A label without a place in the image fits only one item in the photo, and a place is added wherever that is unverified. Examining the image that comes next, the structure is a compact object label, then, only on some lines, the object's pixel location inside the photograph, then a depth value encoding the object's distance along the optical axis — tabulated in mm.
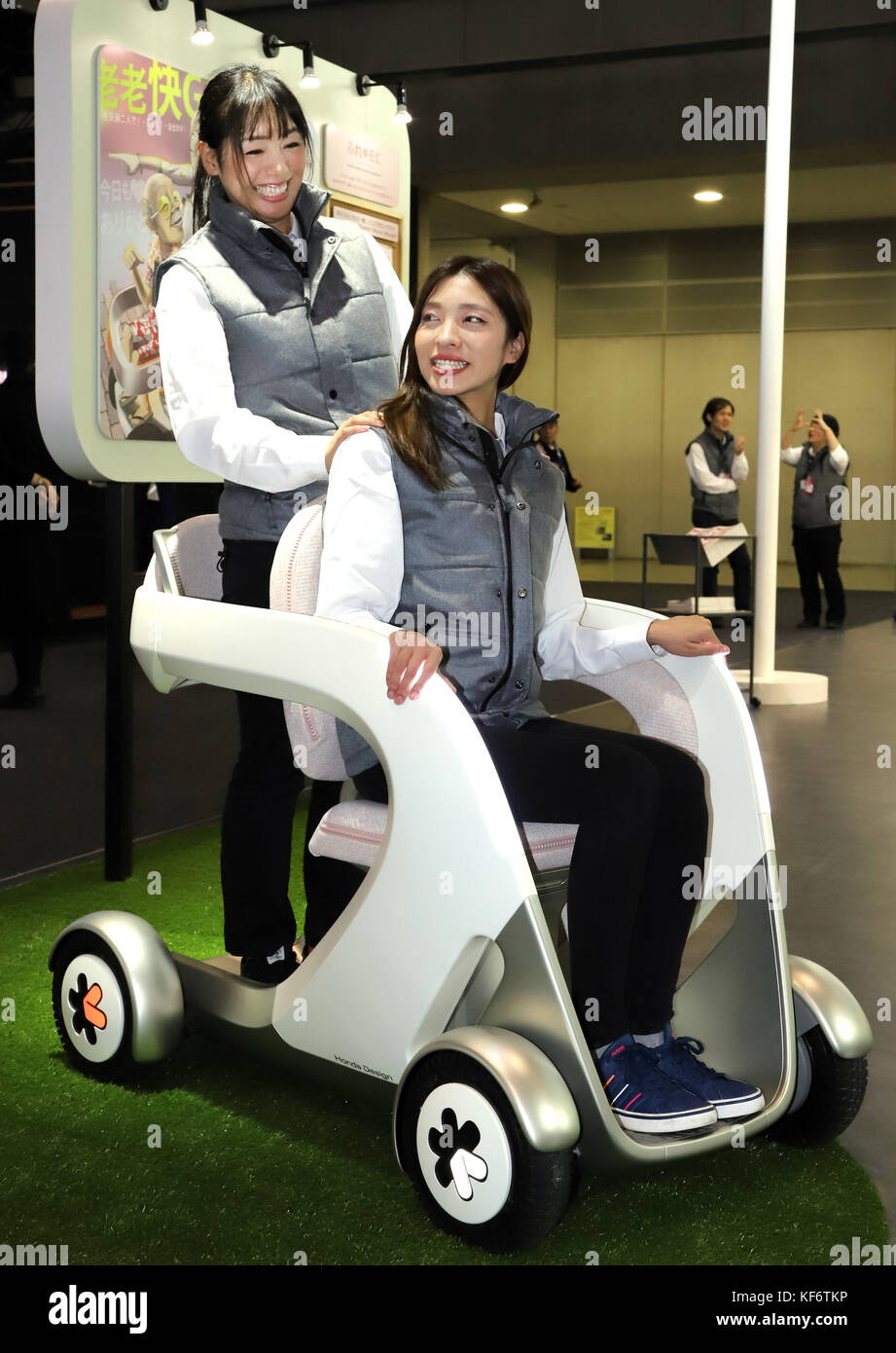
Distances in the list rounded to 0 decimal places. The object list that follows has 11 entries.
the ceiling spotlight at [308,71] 3709
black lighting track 8375
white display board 3047
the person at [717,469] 9125
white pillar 5891
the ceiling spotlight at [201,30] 3340
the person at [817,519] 9078
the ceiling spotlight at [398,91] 4082
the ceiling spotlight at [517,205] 11716
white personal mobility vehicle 1688
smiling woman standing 2107
